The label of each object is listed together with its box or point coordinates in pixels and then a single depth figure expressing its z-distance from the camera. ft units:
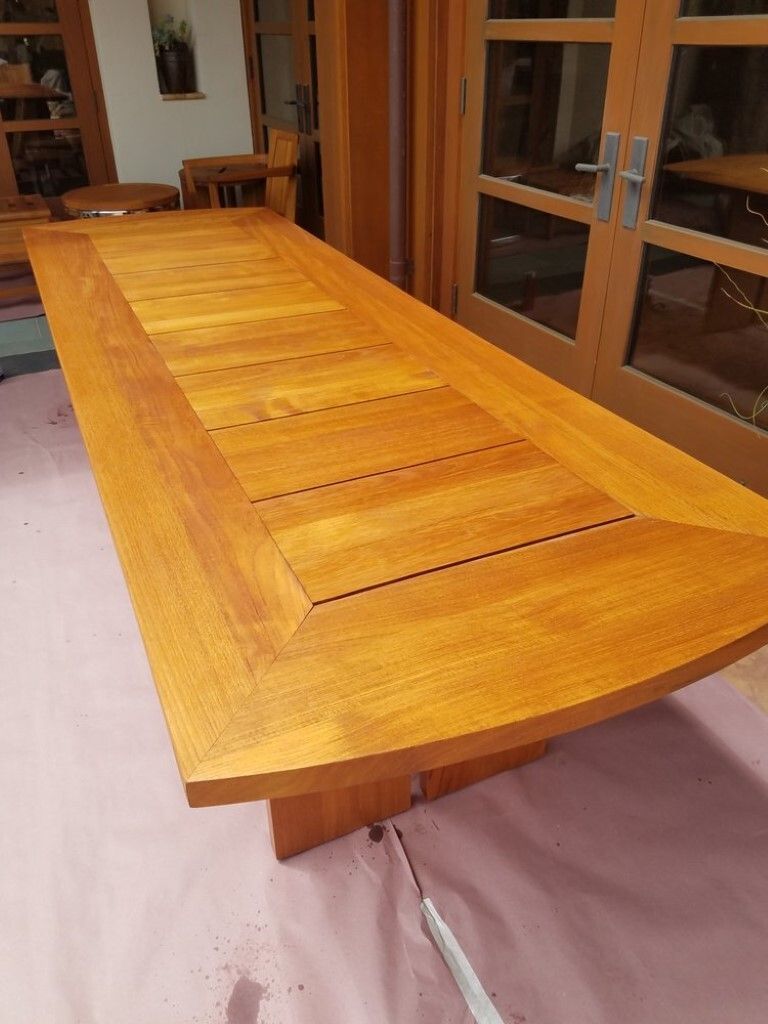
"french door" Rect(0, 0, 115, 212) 16.01
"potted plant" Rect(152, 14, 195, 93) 16.38
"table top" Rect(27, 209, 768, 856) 2.40
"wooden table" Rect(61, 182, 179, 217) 12.30
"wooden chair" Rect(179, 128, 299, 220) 12.00
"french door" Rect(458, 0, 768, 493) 6.83
